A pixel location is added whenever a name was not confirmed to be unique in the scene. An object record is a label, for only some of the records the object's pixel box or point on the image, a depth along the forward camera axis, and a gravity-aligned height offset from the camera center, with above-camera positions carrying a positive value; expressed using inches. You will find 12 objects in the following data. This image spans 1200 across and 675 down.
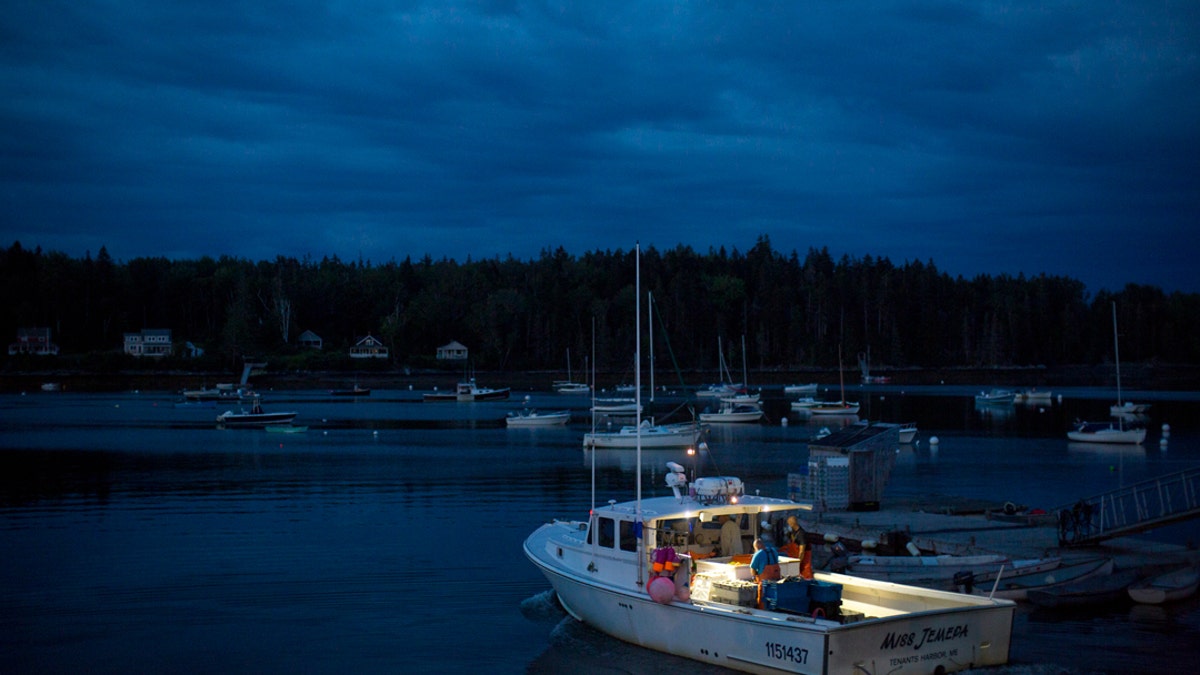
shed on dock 1150.3 -144.8
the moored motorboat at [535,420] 3275.1 -218.9
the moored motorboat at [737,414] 3540.8 -231.2
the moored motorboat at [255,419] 3233.8 -194.3
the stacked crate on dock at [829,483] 1148.5 -156.9
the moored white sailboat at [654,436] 2500.0 -217.9
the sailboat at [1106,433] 2452.6 -226.0
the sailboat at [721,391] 4837.6 -210.3
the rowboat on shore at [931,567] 829.8 -189.1
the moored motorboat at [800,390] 5637.8 -233.8
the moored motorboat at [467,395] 5147.6 -204.3
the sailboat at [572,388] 6003.9 -206.8
